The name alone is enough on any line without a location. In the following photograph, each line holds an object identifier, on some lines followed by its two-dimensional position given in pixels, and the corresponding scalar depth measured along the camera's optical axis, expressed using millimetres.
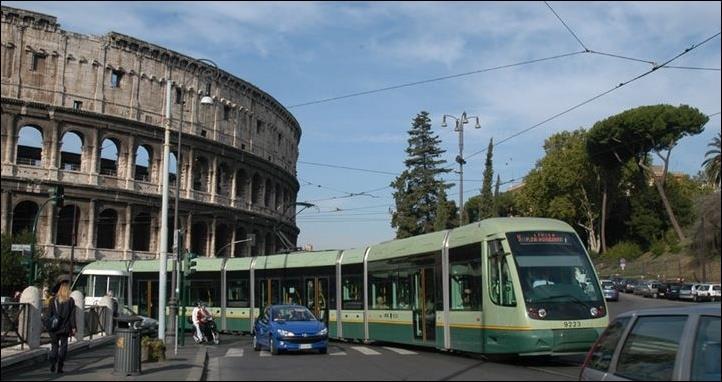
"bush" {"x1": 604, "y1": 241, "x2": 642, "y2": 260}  75938
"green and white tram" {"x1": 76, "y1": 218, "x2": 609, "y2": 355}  14585
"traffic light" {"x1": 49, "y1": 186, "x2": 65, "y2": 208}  30406
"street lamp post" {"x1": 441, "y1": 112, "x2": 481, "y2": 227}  34875
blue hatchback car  19516
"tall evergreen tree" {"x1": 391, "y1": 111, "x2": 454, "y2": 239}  70562
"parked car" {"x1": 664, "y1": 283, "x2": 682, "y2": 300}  41784
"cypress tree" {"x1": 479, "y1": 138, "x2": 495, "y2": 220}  49750
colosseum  53406
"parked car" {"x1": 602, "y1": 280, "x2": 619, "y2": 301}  44750
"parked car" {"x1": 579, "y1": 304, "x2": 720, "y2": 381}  4844
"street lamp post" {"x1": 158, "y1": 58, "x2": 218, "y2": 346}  19281
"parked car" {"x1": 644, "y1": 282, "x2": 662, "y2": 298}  46953
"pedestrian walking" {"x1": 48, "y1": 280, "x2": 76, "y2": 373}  14117
